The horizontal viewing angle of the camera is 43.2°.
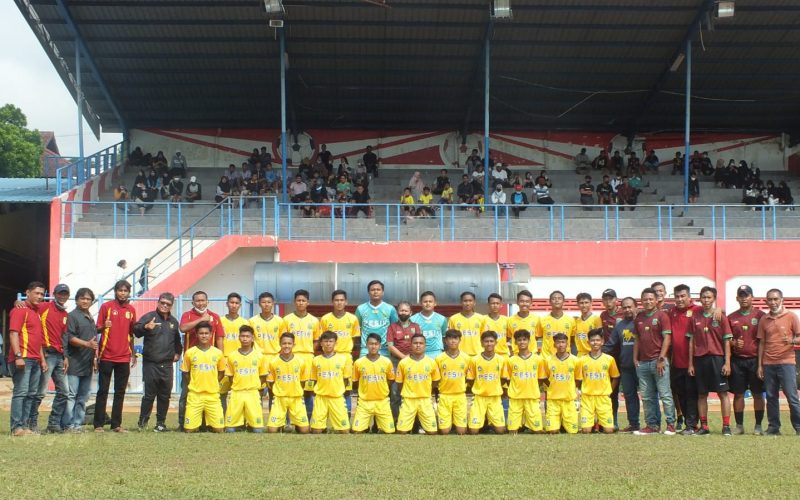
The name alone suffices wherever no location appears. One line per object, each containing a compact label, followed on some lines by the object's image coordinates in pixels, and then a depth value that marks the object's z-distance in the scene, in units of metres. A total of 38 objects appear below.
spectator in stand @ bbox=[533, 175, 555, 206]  27.38
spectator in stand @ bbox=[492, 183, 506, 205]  26.56
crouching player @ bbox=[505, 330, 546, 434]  12.91
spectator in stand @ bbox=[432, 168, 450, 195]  27.91
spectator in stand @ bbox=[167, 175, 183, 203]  27.84
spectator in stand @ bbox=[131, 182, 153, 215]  26.29
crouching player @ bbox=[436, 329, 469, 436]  12.79
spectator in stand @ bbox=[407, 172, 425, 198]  28.11
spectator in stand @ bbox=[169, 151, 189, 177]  29.19
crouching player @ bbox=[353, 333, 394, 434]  12.68
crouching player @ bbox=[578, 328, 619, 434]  12.91
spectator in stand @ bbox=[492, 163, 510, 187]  29.08
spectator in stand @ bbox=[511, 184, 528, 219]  26.34
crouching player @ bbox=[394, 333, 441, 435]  12.69
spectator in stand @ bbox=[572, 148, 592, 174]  31.56
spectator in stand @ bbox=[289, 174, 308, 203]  26.86
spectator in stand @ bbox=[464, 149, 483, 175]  29.61
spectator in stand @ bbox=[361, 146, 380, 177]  30.44
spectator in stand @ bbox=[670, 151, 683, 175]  31.23
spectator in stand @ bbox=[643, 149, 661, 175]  31.00
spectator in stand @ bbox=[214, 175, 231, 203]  27.59
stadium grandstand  23.56
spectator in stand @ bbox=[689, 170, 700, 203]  28.27
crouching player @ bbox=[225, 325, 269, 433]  12.69
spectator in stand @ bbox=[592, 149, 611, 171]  31.18
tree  55.66
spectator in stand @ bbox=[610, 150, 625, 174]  30.77
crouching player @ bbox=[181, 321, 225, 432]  12.58
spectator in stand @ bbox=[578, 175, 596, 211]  27.64
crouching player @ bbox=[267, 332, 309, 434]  12.77
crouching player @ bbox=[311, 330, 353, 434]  12.74
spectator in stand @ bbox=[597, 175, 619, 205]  27.69
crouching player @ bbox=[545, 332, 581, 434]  12.91
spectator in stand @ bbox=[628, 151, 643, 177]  30.41
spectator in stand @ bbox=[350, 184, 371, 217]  26.64
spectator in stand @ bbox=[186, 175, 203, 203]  27.44
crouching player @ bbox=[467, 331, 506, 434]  12.80
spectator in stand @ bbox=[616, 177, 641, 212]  27.95
